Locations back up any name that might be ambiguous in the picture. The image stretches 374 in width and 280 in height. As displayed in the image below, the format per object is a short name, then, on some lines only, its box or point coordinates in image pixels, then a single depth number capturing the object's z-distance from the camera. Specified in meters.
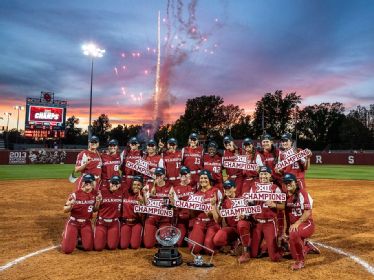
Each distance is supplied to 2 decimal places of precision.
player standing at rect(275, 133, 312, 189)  7.95
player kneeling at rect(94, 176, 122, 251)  7.49
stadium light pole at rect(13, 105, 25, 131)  71.28
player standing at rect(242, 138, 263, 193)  8.52
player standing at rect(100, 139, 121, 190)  9.12
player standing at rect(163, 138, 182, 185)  9.61
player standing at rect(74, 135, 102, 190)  8.81
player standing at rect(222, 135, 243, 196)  8.99
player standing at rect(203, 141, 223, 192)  9.27
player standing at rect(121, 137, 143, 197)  9.38
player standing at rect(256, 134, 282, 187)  8.49
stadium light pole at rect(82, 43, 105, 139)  36.12
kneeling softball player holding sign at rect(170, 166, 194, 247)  8.00
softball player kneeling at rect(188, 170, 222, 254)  7.30
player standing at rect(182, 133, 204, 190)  9.41
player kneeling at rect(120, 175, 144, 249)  7.66
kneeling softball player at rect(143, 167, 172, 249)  7.70
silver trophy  6.30
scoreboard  45.75
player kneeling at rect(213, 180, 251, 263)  6.90
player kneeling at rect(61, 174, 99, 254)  7.23
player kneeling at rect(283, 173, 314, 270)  6.39
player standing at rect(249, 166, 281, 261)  6.80
